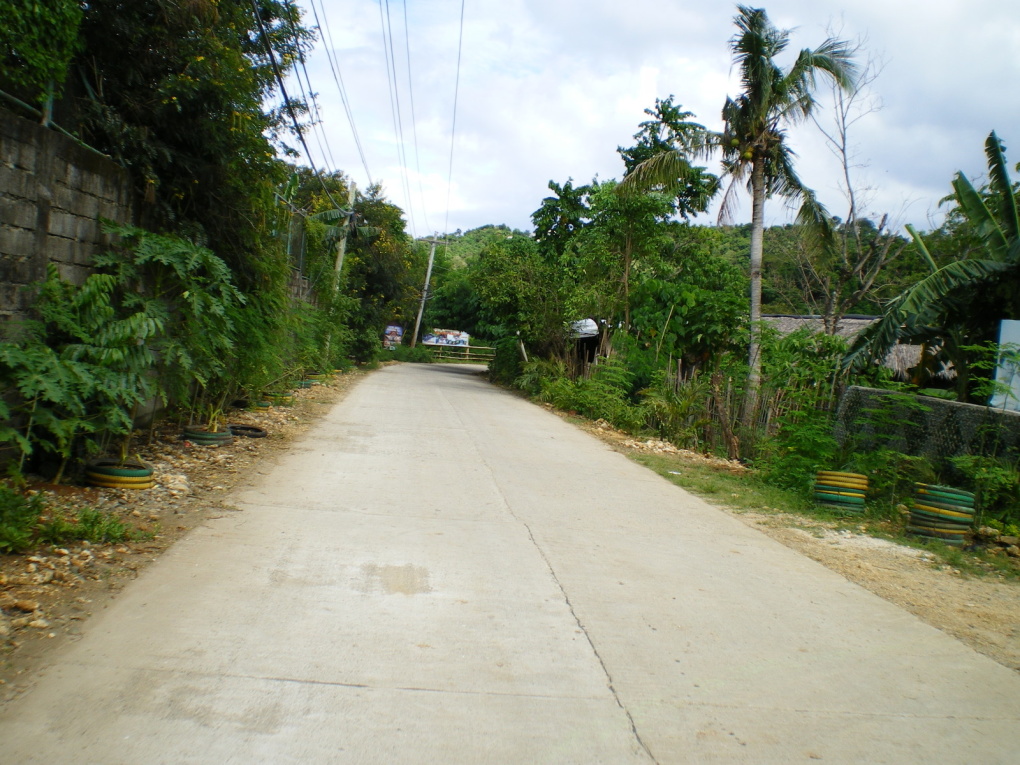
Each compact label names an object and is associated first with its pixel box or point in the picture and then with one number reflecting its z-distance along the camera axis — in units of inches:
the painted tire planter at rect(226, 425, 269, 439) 417.1
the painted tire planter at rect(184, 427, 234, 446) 371.9
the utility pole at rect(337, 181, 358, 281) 997.8
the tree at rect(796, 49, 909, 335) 697.0
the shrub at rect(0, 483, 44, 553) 193.6
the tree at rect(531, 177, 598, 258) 1120.2
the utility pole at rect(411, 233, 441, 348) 2041.1
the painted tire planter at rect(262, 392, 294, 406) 546.3
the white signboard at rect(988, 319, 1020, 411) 325.7
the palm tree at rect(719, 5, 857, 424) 647.1
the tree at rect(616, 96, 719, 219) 989.8
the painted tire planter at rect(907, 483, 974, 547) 298.4
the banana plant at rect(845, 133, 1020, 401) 452.8
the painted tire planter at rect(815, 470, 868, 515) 342.0
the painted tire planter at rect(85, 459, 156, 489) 266.4
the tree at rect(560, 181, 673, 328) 808.3
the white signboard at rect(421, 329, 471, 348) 2397.9
